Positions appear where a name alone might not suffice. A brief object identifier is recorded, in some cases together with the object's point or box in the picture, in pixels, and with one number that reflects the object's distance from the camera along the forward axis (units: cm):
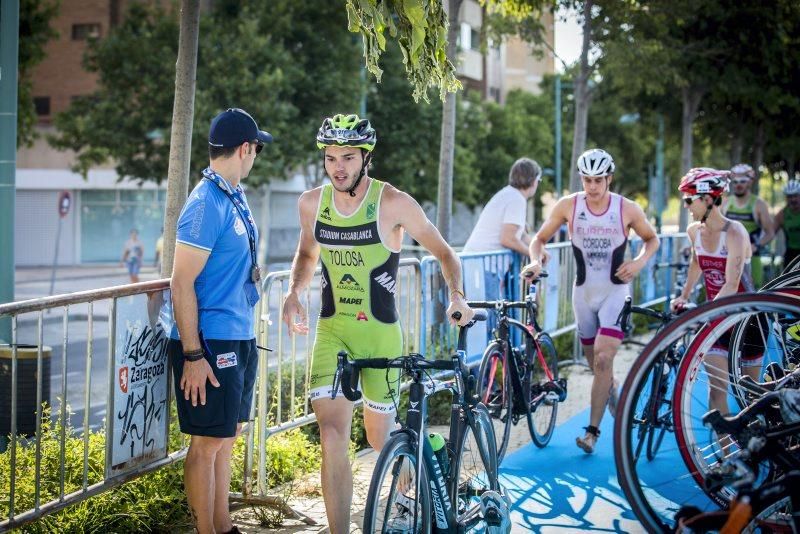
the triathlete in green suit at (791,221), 1377
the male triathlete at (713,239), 759
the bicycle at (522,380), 737
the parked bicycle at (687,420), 358
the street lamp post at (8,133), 780
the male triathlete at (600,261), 784
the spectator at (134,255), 3139
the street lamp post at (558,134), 5263
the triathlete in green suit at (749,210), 1370
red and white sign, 3139
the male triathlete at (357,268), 509
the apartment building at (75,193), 4750
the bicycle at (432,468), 434
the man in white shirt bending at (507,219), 940
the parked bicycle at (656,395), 498
